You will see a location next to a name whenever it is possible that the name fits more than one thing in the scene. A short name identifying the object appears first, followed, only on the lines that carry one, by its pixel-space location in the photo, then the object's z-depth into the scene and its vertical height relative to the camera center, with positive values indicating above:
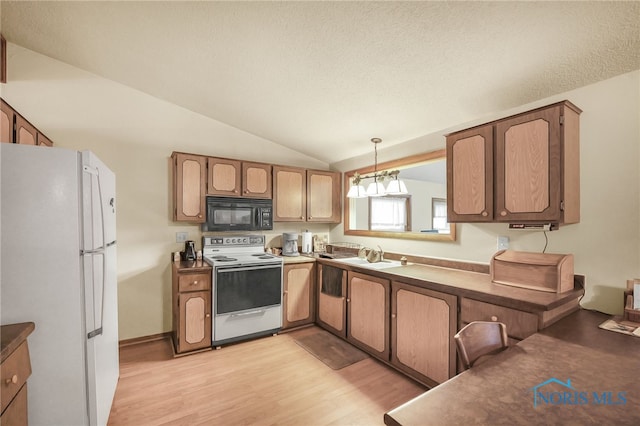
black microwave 3.10 -0.02
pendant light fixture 2.47 +0.23
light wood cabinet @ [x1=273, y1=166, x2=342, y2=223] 3.55 +0.23
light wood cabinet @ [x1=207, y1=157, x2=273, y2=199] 3.11 +0.40
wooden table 0.73 -0.55
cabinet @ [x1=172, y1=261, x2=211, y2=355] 2.68 -0.93
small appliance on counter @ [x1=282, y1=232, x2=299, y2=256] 3.73 -0.43
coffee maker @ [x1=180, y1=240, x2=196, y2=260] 3.10 -0.43
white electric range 2.81 -0.85
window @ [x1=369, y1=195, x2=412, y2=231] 4.30 -0.02
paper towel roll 3.89 -0.42
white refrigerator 1.28 -0.28
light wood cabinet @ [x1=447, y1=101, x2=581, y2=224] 1.69 +0.29
